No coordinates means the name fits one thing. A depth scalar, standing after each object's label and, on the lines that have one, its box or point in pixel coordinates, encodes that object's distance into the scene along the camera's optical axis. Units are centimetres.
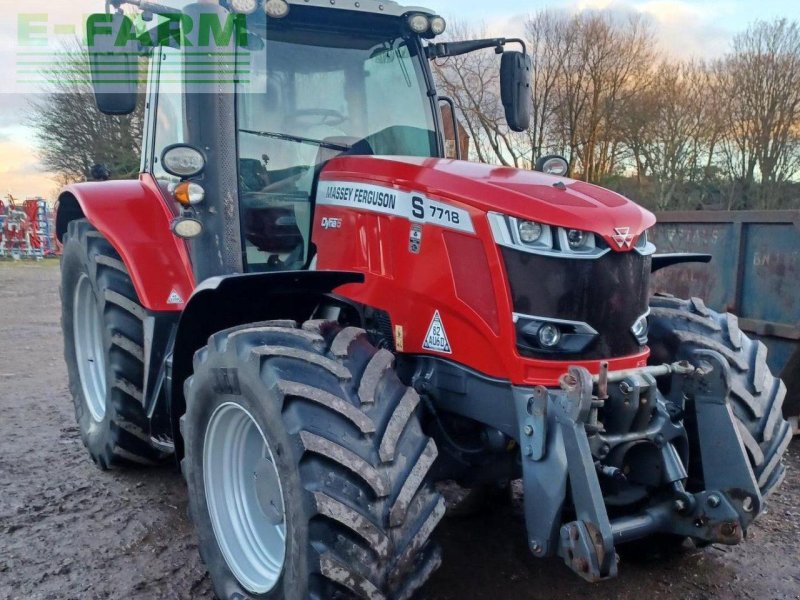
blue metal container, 500
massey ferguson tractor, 229
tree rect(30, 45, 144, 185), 1598
